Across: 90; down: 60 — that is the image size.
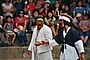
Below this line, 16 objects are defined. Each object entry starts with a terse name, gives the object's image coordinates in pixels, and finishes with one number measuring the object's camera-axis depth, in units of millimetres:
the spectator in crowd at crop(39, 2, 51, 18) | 16281
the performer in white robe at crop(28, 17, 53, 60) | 9781
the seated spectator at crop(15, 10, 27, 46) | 15164
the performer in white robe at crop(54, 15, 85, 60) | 8805
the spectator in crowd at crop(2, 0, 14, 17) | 16594
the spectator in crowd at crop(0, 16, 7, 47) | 15011
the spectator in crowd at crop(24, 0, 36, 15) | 16641
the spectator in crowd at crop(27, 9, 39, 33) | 15617
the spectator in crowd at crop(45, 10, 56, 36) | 15336
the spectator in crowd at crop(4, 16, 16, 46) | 15187
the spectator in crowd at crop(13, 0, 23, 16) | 16708
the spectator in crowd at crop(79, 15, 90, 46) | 14977
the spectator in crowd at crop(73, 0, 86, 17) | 16344
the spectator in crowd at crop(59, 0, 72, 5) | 17675
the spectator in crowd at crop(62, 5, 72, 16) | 16280
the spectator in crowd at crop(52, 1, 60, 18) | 16344
